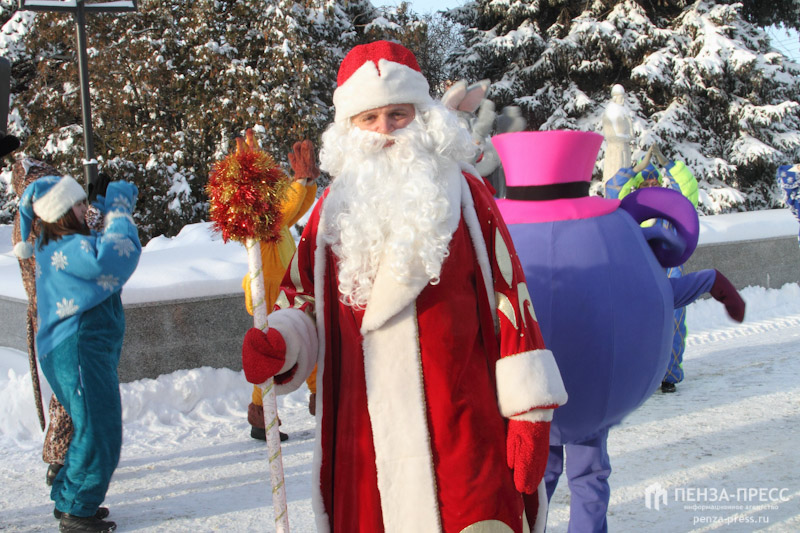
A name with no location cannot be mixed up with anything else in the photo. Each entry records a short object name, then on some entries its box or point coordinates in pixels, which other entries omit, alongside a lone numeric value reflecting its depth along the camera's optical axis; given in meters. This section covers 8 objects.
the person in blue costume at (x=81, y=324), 3.44
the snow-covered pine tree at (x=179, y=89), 13.48
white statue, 5.92
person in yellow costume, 4.68
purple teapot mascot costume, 2.48
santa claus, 1.89
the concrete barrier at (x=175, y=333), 5.32
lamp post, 5.11
